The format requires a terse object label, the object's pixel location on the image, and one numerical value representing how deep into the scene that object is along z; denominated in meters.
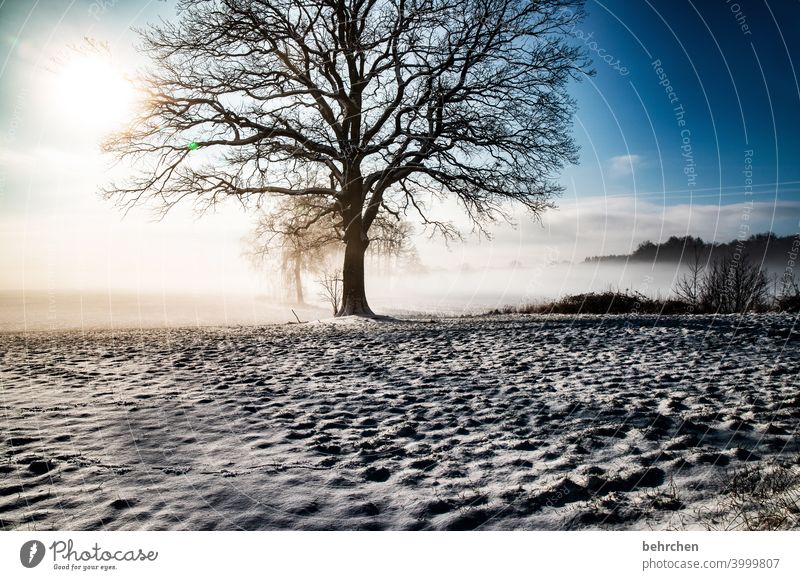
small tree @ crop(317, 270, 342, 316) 22.73
